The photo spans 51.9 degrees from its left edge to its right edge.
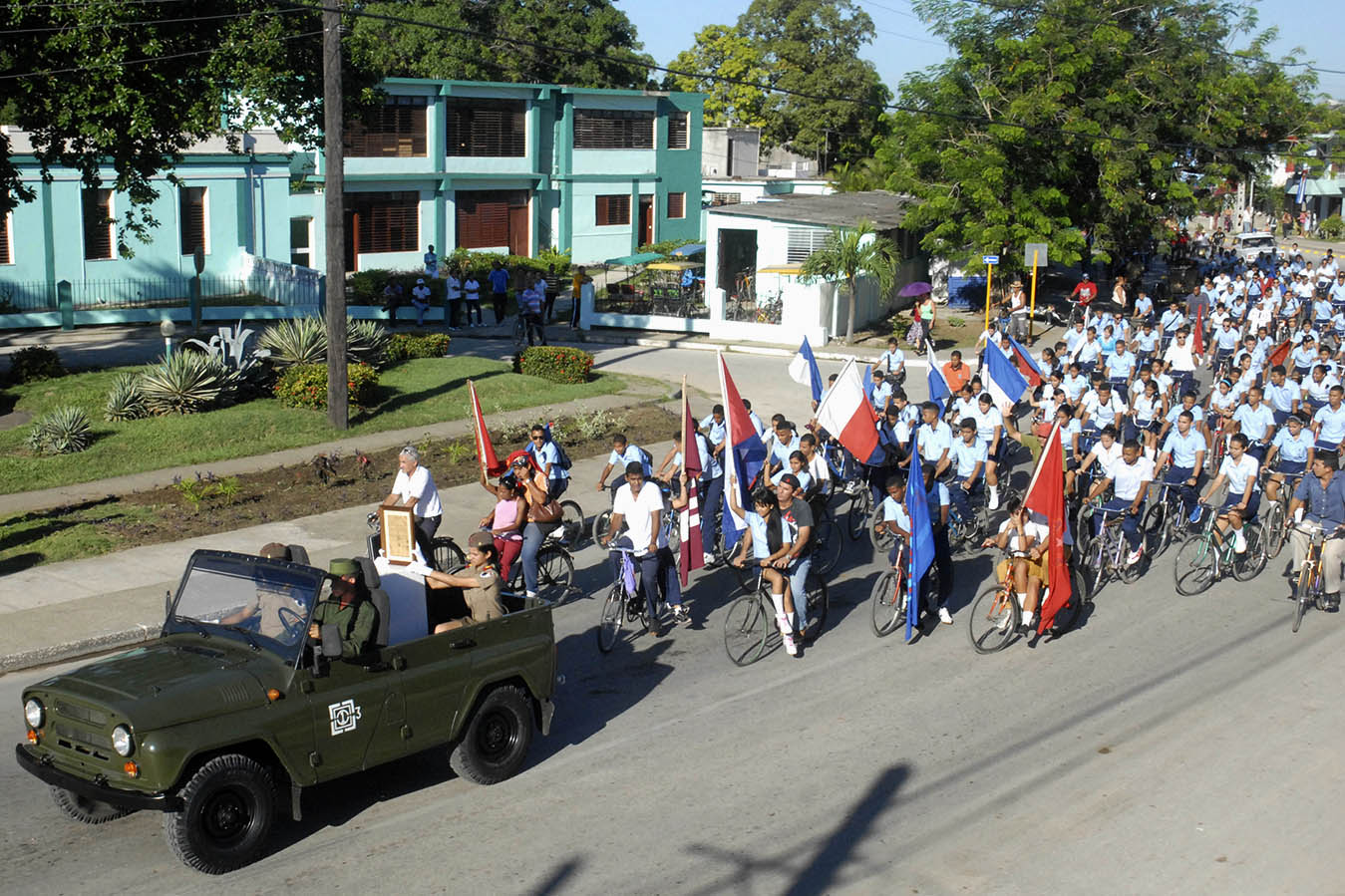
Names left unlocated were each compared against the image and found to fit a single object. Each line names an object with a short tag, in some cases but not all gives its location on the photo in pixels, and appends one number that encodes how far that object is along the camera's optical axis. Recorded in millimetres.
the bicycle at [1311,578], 13812
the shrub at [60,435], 19391
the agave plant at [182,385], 21594
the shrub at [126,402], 21141
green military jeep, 7793
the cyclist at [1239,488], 15078
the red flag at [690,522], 13344
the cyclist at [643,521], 12227
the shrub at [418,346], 27453
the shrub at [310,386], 22703
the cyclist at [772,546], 12056
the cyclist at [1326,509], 13875
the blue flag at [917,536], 12789
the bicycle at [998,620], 12773
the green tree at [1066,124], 37844
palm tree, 34594
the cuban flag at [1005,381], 18969
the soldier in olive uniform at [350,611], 8852
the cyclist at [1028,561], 12656
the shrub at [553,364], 27094
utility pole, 20438
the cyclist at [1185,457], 15922
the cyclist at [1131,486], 15062
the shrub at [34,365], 23859
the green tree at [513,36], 58906
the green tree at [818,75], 76062
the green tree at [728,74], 81375
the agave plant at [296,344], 24094
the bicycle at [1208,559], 14938
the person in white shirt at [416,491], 13531
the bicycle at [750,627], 12320
